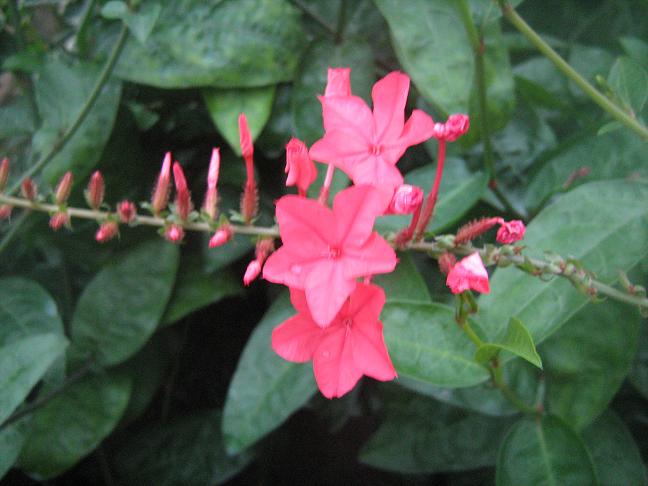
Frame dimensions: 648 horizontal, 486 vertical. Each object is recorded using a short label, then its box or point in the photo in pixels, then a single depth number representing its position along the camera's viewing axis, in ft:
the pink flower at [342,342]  0.69
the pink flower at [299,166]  0.75
